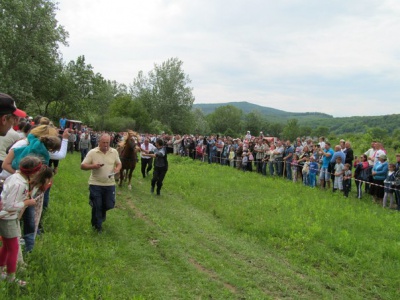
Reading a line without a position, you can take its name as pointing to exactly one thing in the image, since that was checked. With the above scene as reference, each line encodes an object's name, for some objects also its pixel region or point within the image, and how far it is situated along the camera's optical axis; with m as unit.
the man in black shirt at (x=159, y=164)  12.38
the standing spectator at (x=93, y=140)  30.50
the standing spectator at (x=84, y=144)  20.38
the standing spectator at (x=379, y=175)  12.68
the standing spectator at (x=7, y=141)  6.61
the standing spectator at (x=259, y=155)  18.78
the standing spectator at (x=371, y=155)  13.65
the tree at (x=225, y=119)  128.38
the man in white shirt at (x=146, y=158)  14.52
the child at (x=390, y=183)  11.91
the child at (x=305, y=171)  15.20
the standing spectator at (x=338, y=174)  13.61
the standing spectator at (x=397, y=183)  11.62
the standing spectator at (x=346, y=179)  13.13
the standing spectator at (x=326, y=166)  14.58
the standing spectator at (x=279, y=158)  17.50
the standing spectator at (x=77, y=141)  27.73
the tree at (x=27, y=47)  25.83
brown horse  13.40
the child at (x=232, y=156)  20.94
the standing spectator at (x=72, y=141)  25.05
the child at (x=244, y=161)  19.33
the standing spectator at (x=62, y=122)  26.72
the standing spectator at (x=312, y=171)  14.93
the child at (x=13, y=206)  4.24
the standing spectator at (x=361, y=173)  13.19
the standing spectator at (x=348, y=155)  14.37
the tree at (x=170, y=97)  59.72
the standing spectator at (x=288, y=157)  16.97
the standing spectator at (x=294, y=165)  16.15
